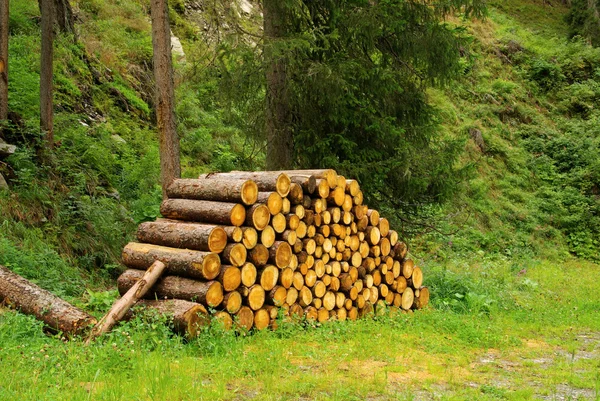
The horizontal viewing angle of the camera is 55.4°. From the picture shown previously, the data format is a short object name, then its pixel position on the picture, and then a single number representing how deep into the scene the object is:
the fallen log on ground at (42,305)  6.07
